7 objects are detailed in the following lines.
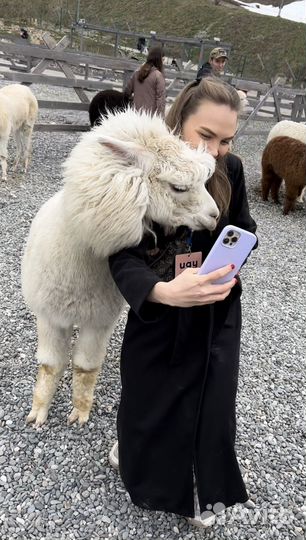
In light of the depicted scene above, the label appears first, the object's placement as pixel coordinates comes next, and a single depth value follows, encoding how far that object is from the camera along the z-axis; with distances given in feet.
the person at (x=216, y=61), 23.96
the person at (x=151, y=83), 21.97
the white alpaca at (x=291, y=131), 26.66
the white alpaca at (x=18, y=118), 20.62
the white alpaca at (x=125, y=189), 4.35
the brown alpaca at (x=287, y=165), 22.84
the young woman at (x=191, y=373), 5.25
